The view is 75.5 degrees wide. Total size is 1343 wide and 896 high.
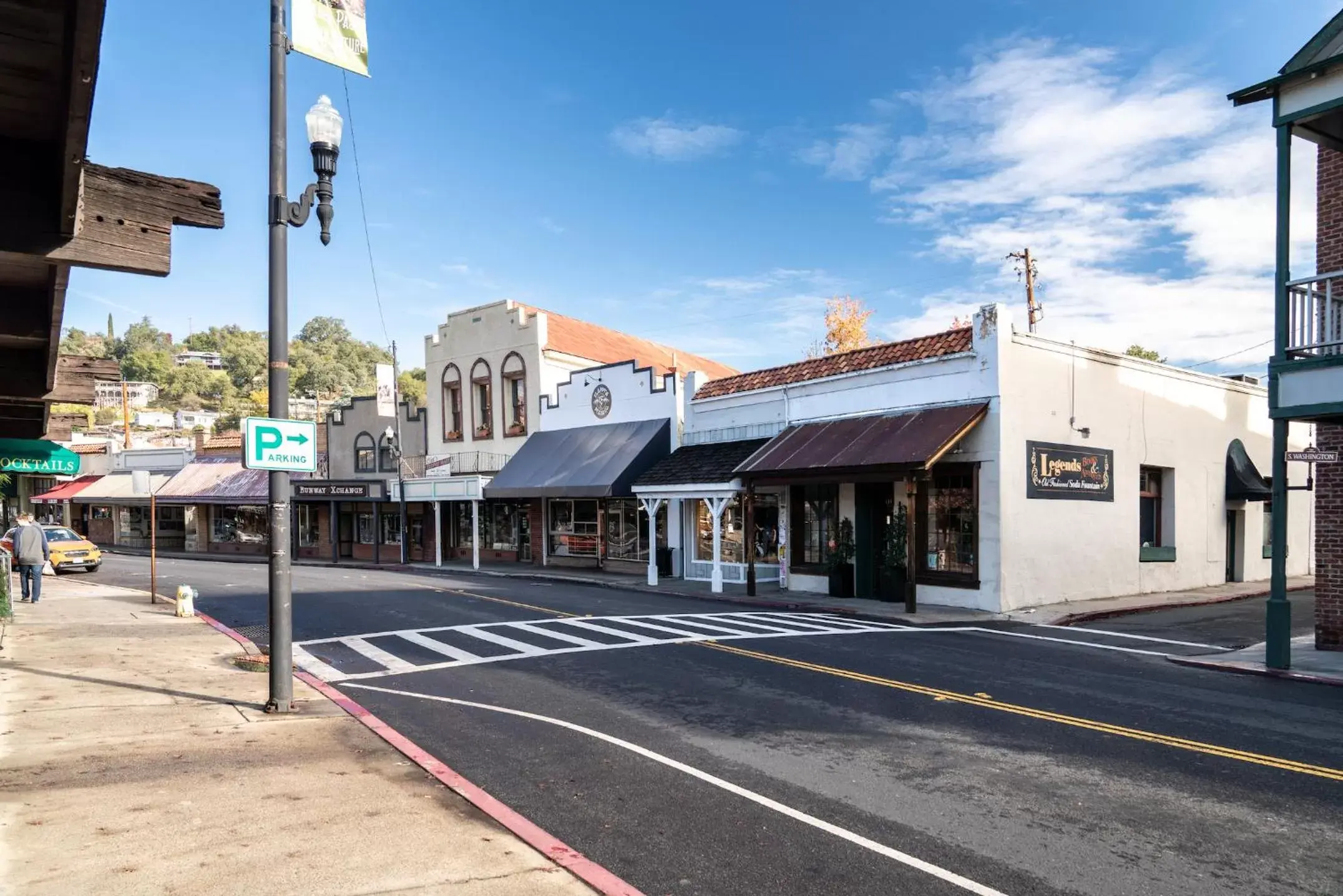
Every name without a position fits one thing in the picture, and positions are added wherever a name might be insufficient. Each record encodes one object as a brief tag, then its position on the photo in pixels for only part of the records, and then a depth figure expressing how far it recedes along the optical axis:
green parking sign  8.45
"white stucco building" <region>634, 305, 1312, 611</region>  18.69
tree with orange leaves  52.19
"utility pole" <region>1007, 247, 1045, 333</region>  41.44
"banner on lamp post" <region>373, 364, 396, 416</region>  36.03
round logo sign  30.39
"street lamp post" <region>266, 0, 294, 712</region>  8.64
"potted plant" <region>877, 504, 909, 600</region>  19.83
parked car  29.05
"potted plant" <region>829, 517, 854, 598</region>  21.19
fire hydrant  17.41
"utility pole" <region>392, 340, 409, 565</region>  35.78
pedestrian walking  18.27
